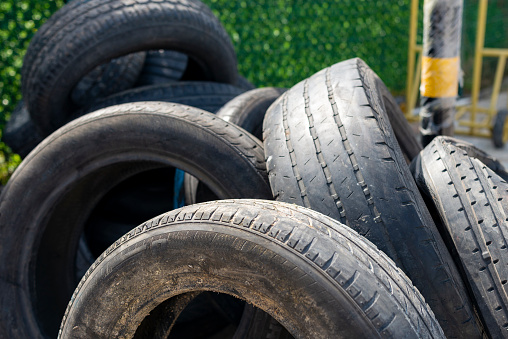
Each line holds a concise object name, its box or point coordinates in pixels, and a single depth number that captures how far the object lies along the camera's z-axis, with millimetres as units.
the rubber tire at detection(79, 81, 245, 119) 2820
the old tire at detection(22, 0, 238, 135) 2686
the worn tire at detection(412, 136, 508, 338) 1513
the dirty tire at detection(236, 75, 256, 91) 3605
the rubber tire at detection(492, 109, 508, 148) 5465
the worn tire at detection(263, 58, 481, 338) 1482
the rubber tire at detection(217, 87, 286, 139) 2449
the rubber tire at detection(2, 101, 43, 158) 3352
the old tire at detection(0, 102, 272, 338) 1833
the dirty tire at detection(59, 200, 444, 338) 1127
